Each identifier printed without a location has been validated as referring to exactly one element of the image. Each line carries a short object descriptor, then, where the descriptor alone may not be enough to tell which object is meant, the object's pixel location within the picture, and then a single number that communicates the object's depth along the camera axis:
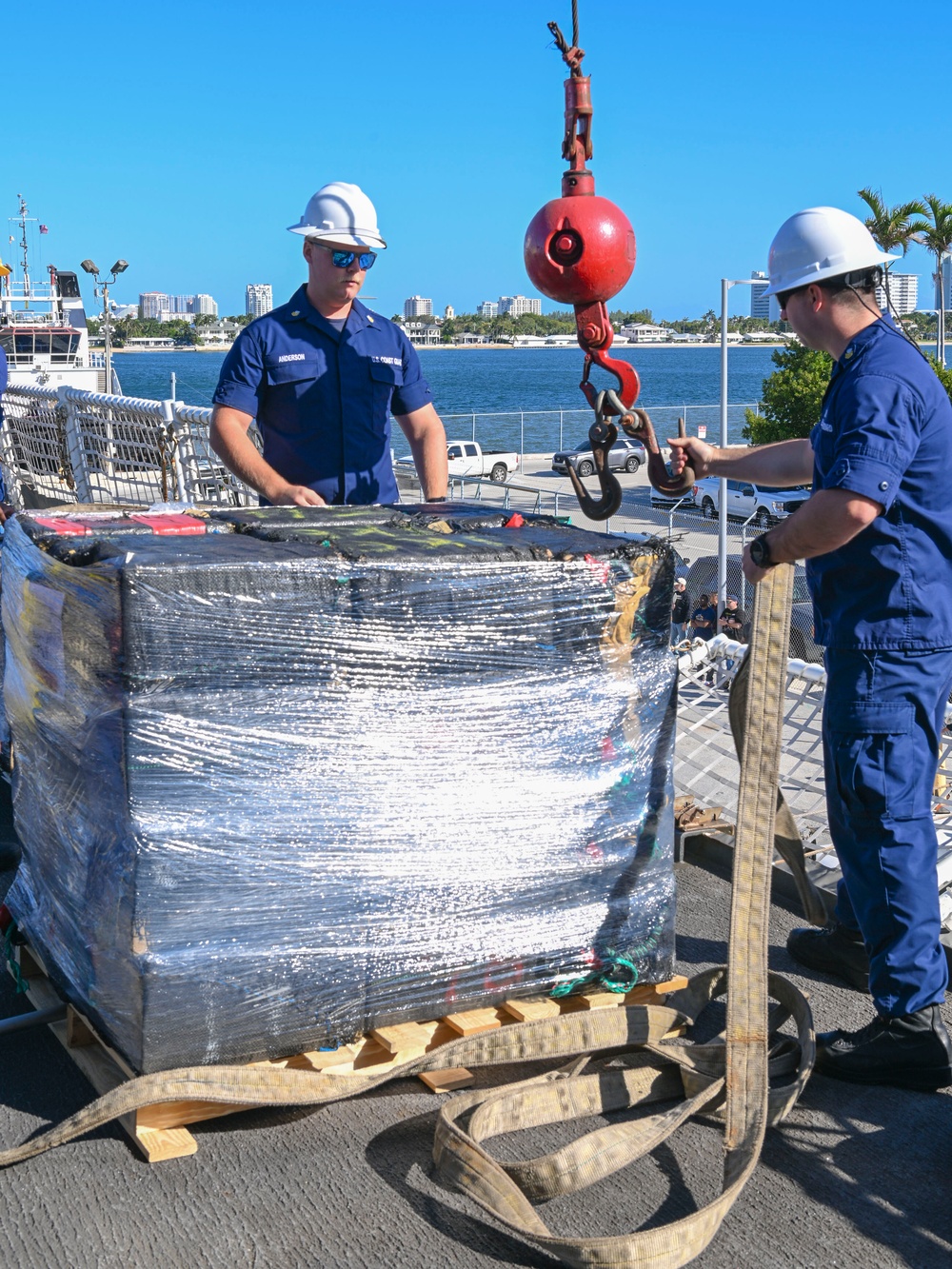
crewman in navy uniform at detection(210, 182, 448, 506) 4.60
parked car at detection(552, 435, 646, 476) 47.09
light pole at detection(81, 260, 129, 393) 27.70
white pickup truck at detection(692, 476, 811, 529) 35.16
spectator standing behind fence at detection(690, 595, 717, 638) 15.99
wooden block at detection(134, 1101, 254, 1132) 2.81
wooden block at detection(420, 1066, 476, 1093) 3.10
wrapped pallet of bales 2.78
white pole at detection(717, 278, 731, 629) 18.94
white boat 36.78
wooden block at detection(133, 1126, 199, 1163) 2.78
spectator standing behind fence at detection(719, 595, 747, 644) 15.14
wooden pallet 2.82
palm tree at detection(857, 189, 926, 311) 38.09
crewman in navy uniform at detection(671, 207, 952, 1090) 3.17
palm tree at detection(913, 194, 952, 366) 38.27
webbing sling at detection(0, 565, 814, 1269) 2.61
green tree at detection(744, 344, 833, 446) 40.97
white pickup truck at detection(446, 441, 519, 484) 45.88
